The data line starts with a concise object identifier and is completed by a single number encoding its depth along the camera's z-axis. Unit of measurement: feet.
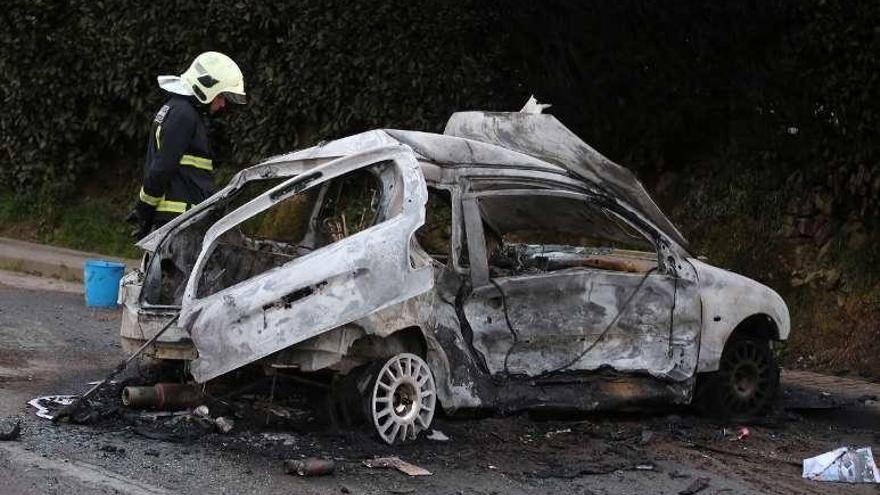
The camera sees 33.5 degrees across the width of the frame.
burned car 23.67
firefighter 30.83
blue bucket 39.63
